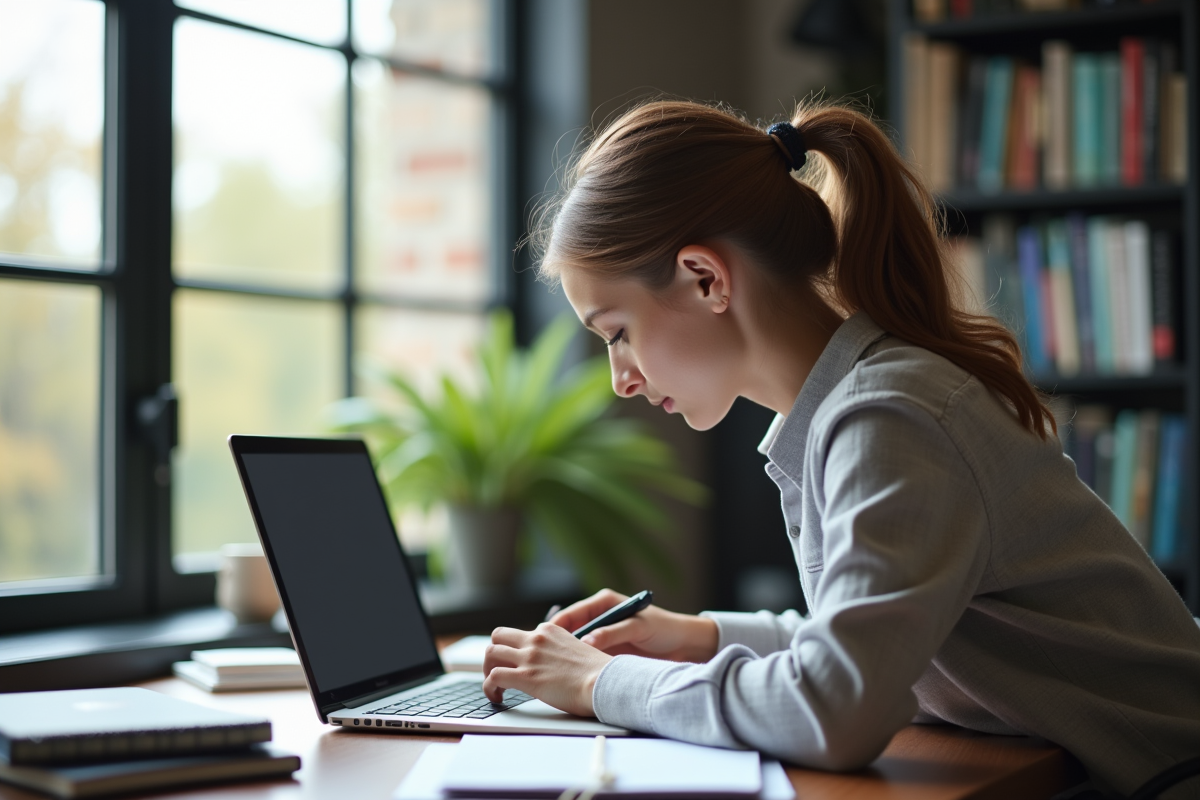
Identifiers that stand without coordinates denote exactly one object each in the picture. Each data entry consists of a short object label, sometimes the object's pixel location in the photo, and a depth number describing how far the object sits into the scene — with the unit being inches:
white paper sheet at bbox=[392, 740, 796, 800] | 34.8
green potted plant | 88.3
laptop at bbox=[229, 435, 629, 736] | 45.9
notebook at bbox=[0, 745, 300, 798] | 35.3
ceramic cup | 69.7
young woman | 36.8
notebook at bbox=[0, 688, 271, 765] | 36.2
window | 74.9
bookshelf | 86.6
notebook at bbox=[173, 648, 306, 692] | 55.9
